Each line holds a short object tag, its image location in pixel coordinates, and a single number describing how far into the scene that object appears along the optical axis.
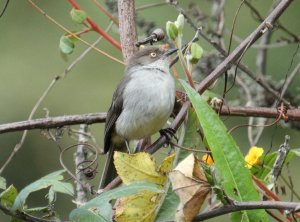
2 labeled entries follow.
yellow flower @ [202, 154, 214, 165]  5.27
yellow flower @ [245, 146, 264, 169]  5.66
